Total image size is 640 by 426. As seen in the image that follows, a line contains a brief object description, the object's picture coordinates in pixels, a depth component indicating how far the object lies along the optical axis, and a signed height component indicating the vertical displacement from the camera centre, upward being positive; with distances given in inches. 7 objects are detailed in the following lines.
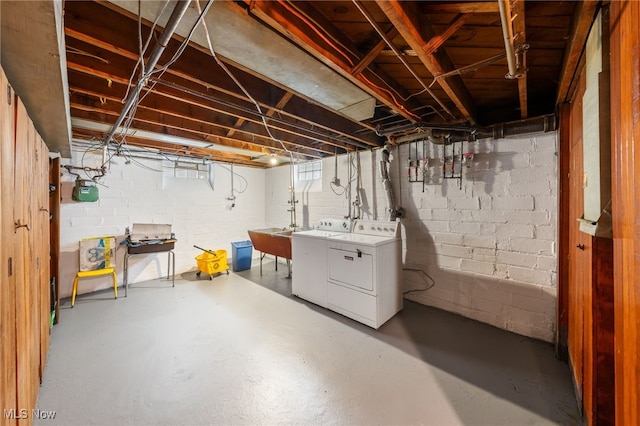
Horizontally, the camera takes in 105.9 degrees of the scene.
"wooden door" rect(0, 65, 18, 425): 36.2 -6.9
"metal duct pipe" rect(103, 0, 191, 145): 37.2 +32.0
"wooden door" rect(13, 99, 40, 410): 46.0 -10.9
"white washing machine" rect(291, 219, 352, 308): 120.2 -26.6
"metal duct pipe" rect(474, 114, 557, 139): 87.0 +32.2
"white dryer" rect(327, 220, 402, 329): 101.3 -28.2
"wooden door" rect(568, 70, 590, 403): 60.1 -12.5
